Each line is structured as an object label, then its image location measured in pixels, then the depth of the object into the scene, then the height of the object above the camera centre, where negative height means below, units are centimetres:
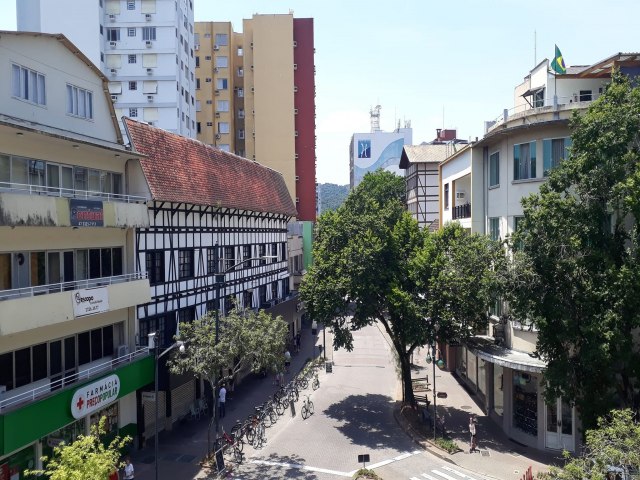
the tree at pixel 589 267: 1953 -145
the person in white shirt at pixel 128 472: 2125 -905
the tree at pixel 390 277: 2741 -241
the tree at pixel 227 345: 2470 -514
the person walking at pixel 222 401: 2986 -912
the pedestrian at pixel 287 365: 4116 -1012
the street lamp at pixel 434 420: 2712 -940
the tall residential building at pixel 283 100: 6203 +1478
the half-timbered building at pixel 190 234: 2734 -6
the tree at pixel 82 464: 1400 -591
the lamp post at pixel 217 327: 2366 -422
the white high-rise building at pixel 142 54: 5638 +1818
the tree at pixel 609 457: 1286 -542
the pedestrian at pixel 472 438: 2547 -955
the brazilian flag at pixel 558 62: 2743 +810
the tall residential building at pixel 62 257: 1908 -89
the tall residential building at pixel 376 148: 13825 +2028
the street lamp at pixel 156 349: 2116 -470
